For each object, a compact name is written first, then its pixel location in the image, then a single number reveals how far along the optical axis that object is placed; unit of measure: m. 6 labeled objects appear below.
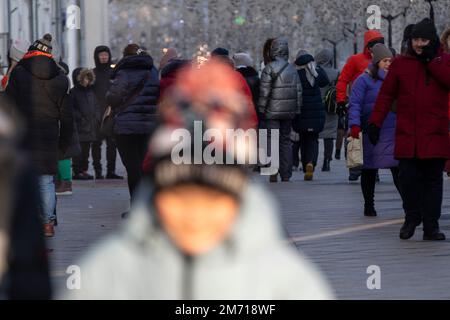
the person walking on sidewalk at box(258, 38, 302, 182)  18.47
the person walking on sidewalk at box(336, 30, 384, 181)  17.11
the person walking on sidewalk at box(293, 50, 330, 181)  19.22
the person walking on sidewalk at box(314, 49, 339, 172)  21.00
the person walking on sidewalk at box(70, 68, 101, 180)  19.61
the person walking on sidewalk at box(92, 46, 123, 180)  19.81
